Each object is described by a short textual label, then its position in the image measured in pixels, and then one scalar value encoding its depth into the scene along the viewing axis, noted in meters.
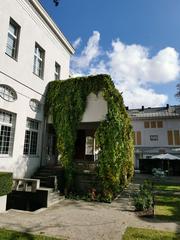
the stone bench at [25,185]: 8.87
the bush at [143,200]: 7.89
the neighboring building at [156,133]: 31.48
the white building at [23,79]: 9.32
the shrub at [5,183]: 7.08
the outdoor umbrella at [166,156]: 21.32
